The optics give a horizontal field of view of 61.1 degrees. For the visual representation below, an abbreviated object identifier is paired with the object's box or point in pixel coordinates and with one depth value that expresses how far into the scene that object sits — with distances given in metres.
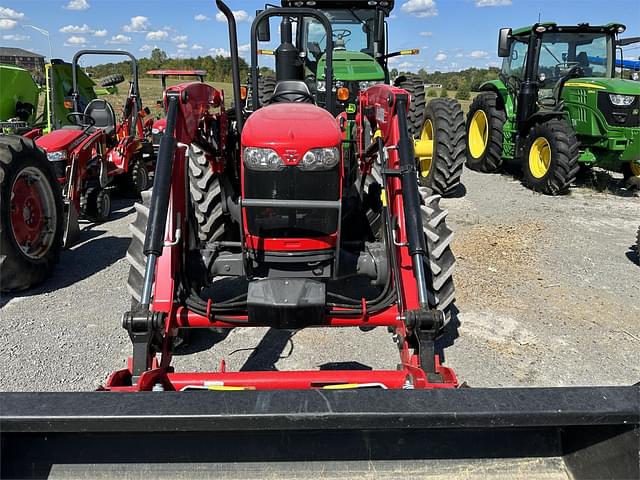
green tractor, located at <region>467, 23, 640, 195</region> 8.04
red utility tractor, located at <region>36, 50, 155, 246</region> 5.89
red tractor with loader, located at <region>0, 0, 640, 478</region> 1.64
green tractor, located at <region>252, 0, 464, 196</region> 7.11
